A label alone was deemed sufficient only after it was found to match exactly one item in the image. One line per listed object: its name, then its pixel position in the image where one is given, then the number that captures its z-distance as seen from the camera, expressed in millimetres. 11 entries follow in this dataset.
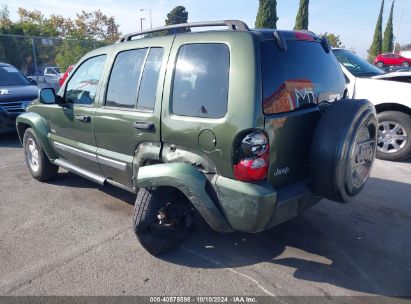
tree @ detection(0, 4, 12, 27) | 44000
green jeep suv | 2371
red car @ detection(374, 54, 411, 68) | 31000
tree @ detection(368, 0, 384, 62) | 45188
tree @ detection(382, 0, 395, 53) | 47000
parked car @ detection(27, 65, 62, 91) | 17095
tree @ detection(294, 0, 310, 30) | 30966
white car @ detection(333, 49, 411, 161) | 5586
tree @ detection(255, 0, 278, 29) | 26781
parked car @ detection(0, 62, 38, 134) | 7219
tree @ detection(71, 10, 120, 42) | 46062
